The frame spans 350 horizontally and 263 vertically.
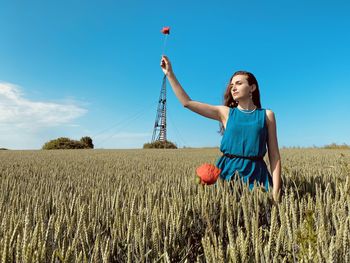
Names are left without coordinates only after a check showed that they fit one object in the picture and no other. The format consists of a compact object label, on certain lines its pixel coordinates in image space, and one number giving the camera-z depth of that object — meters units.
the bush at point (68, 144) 24.62
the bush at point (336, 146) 18.67
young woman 2.62
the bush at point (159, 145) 22.66
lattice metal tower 26.88
